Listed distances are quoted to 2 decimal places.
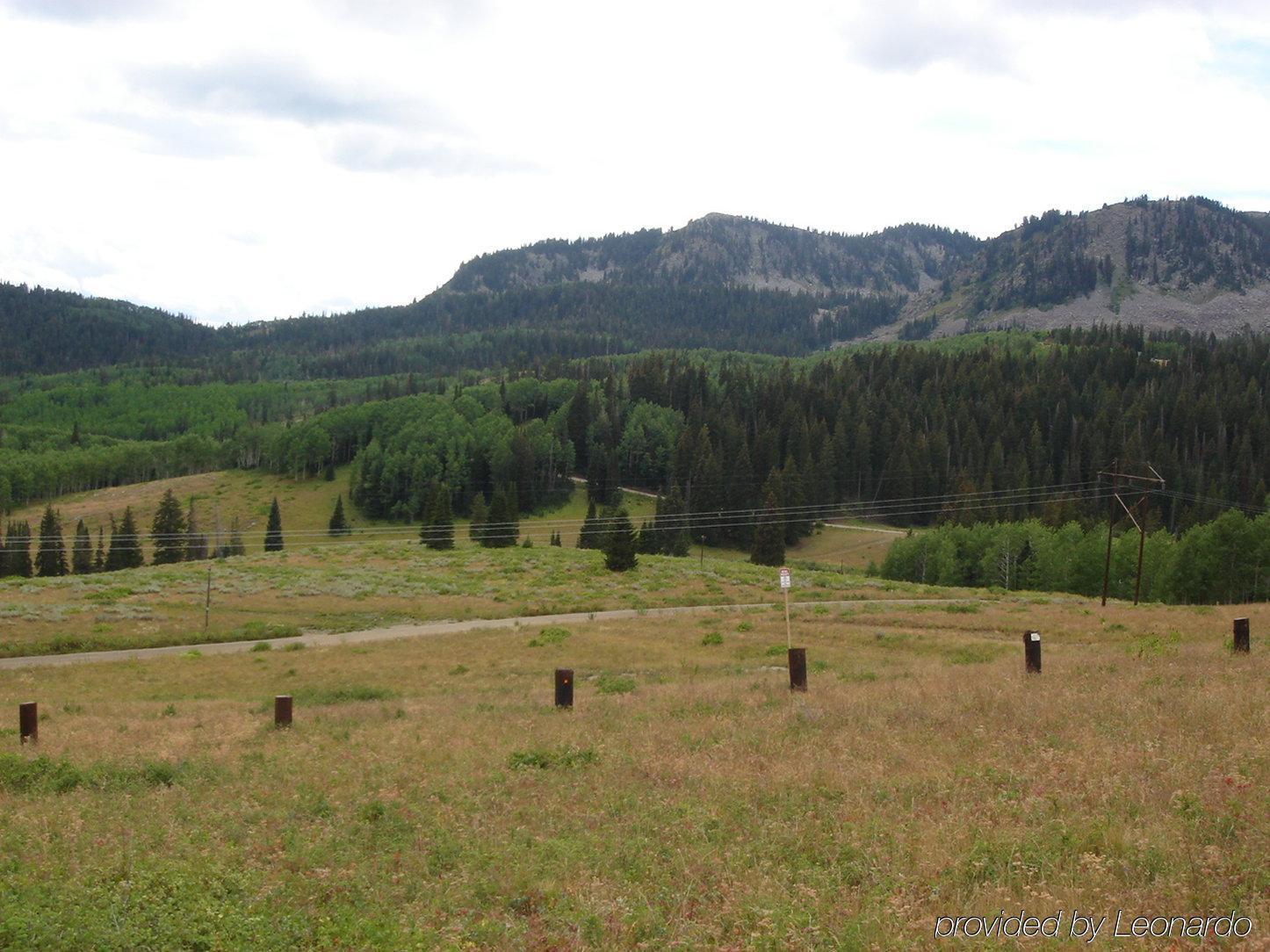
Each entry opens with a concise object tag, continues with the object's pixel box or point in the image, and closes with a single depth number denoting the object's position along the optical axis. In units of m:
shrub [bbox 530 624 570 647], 38.28
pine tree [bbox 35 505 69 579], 113.25
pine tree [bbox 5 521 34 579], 113.56
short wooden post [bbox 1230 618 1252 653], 20.28
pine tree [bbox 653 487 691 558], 114.06
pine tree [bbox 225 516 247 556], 132.11
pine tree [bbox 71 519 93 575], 117.19
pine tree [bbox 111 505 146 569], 112.00
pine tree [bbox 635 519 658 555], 109.81
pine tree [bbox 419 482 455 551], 98.25
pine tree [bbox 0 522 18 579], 114.16
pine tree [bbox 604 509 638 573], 71.00
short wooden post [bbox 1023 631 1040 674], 18.84
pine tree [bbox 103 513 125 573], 111.50
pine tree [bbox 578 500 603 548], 111.35
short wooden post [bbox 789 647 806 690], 18.36
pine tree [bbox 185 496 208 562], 123.06
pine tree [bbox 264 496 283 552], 121.56
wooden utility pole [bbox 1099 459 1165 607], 47.33
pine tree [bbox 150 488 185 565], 116.25
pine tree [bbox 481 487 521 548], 102.62
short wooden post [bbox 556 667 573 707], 18.38
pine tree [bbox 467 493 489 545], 106.71
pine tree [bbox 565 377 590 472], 167.50
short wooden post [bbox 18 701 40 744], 17.00
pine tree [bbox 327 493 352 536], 133.50
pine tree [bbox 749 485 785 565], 102.56
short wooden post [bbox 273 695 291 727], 17.86
